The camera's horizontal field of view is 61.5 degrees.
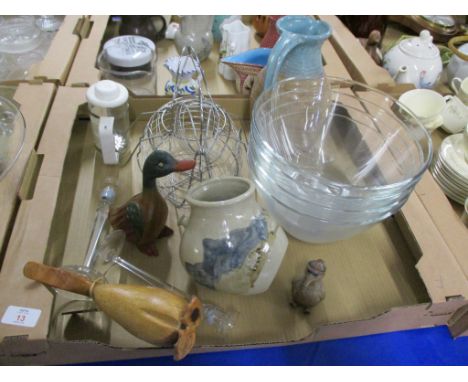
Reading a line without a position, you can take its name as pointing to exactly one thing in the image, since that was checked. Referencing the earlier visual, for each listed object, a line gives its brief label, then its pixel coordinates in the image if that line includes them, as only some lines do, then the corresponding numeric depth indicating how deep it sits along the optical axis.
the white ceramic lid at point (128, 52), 0.65
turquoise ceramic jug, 0.49
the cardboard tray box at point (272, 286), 0.36
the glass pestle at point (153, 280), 0.40
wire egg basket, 0.52
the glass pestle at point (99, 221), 0.43
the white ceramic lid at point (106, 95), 0.49
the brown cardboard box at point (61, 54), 0.59
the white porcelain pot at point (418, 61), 0.68
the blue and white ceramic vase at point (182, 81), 0.61
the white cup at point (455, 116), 0.62
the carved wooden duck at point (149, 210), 0.39
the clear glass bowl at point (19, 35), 0.77
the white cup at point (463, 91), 0.63
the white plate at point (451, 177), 0.51
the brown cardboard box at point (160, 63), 0.61
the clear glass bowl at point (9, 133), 0.46
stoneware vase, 0.35
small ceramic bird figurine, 0.38
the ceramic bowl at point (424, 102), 0.61
